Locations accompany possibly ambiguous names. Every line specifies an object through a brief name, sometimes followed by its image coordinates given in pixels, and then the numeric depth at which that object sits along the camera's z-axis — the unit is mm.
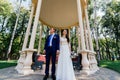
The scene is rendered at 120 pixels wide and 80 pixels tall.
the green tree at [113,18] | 13152
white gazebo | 3913
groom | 2650
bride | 2612
